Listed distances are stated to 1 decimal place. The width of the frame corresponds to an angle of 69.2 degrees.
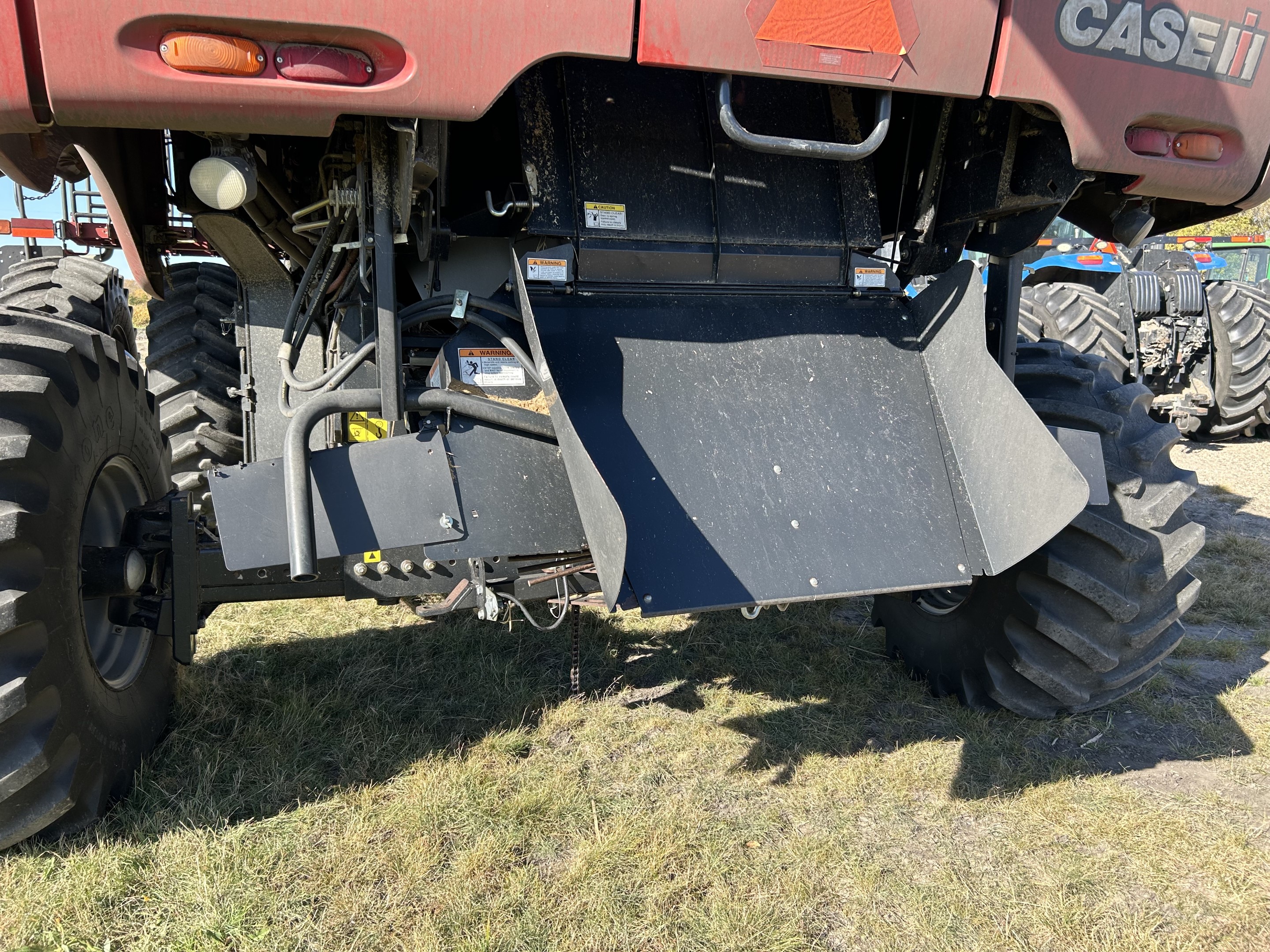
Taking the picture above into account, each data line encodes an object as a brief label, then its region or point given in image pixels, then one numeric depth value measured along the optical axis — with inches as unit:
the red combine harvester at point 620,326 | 73.9
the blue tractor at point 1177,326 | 303.9
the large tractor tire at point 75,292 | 138.7
